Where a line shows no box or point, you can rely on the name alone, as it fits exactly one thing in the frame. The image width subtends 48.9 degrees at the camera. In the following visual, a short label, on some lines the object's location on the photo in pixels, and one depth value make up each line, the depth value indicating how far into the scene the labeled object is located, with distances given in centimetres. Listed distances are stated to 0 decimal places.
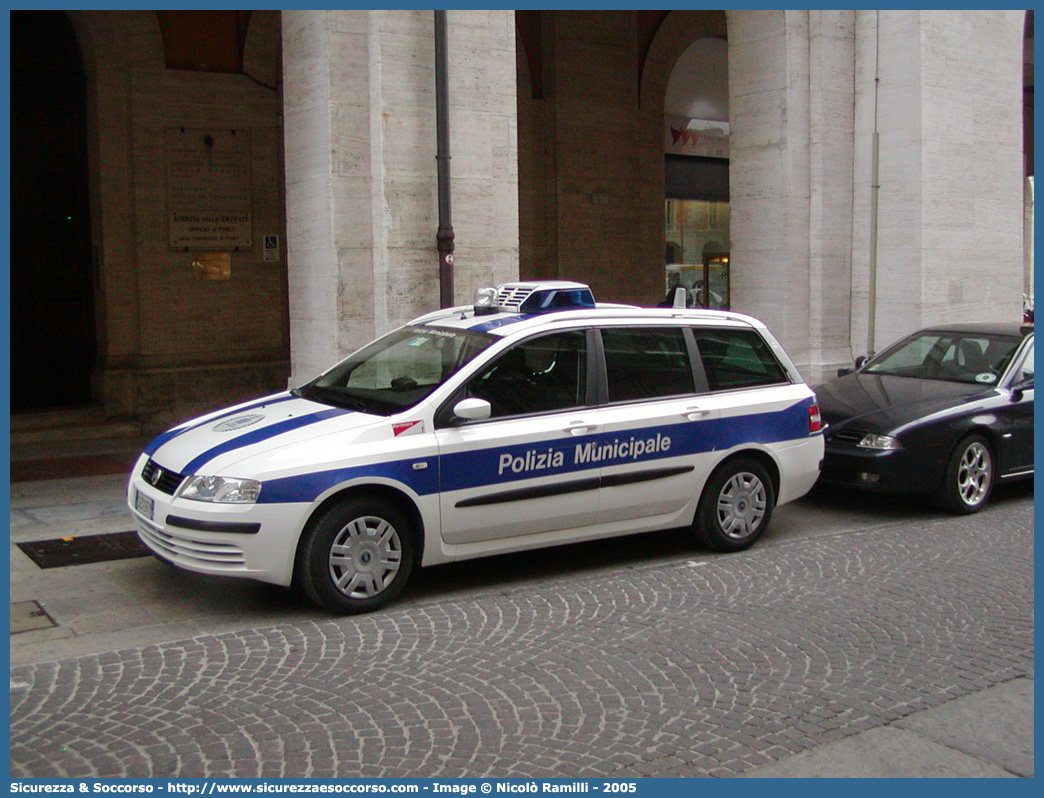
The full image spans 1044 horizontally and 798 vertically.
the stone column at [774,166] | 1324
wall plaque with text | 1379
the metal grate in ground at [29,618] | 606
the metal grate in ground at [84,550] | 741
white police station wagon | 600
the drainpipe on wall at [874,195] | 1378
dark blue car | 888
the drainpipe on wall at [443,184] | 1018
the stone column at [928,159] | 1370
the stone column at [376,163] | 1021
